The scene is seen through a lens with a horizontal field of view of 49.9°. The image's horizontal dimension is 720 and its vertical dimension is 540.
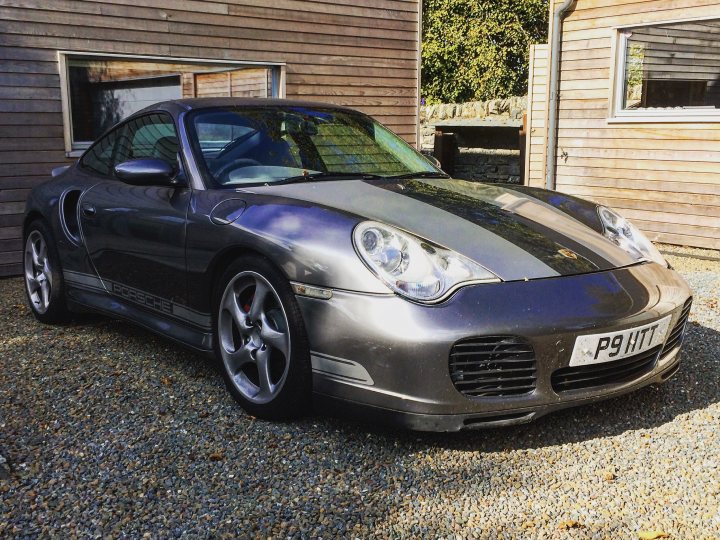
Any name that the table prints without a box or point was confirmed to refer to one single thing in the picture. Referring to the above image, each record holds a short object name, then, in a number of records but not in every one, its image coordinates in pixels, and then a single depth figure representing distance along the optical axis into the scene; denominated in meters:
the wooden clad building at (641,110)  8.43
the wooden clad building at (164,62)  7.16
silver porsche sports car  2.77
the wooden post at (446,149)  15.72
